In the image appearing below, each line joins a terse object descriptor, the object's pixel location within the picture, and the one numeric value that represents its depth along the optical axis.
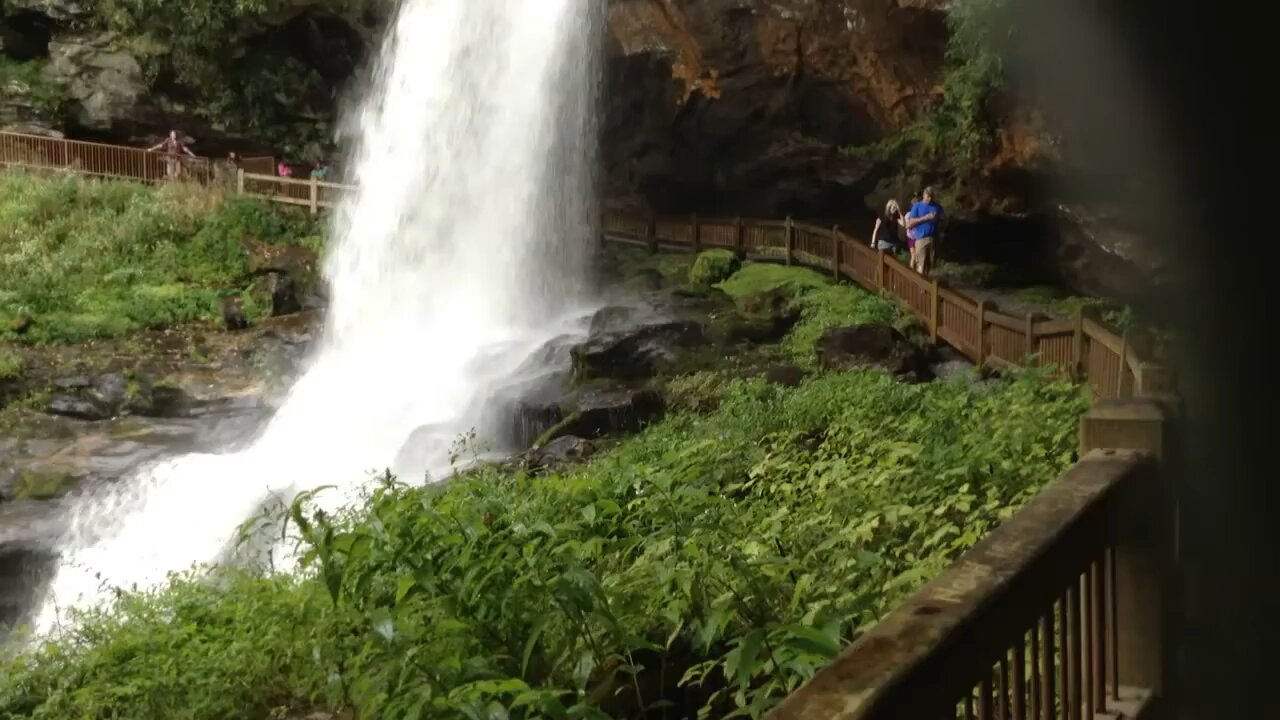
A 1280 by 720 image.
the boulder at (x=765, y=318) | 14.87
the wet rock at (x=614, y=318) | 14.81
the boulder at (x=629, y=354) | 13.45
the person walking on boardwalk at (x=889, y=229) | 16.39
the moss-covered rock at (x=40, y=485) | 13.08
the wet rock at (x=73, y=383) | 15.90
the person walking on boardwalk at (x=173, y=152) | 23.92
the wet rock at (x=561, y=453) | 11.23
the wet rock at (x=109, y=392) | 15.63
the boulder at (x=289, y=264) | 20.06
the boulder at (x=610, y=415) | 11.95
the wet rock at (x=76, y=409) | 15.44
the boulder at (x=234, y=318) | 18.80
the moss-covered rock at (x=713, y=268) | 17.89
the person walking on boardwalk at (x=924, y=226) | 15.55
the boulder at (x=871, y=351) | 12.49
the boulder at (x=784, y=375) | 12.33
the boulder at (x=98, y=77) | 25.42
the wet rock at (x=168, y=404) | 15.58
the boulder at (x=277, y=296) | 19.41
